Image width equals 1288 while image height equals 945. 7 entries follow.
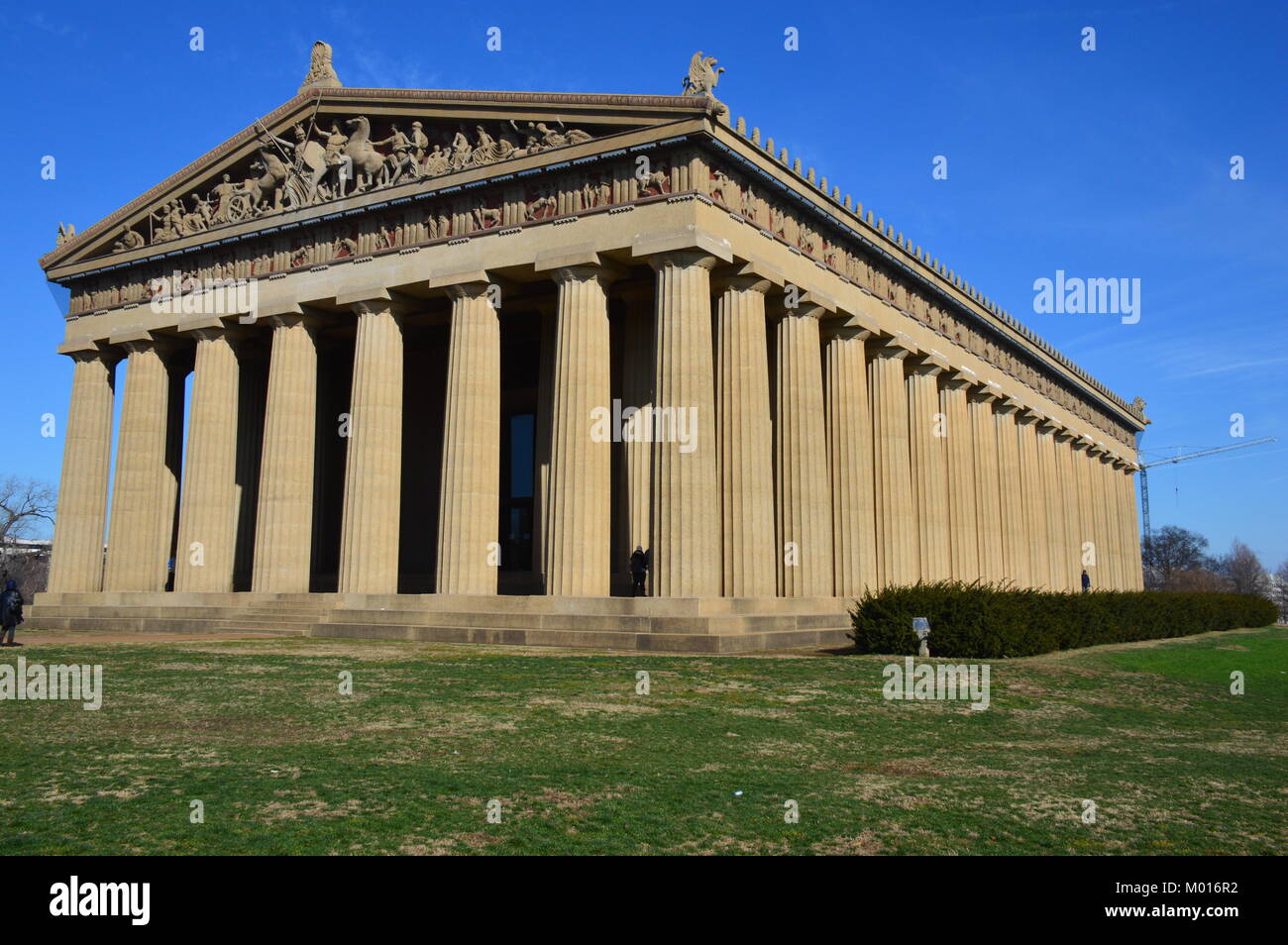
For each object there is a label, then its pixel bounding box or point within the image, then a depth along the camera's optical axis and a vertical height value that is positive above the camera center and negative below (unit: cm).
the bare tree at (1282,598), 17375 +336
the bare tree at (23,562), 7462 +569
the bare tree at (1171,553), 15088 +967
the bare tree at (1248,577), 17222 +741
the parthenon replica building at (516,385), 3127 +884
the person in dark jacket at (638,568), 3169 +151
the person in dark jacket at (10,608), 2650 +23
